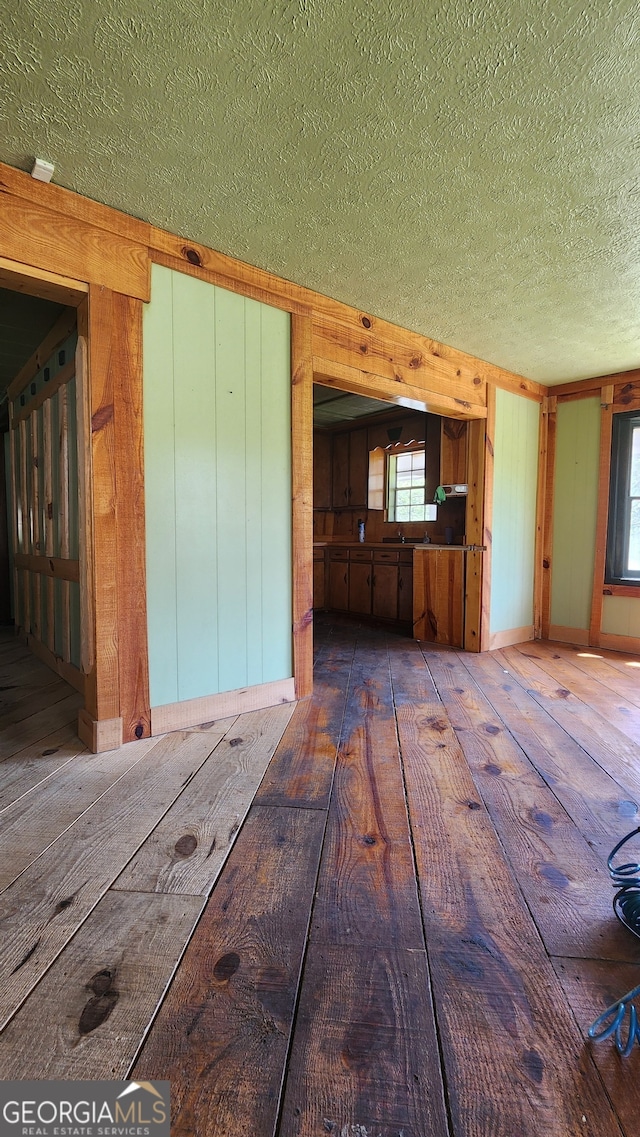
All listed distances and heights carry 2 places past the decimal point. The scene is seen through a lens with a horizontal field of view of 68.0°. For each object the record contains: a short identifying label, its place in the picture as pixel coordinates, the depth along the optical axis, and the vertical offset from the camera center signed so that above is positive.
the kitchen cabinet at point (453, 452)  4.33 +0.76
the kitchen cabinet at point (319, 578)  6.48 -0.62
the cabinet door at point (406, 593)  5.37 -0.67
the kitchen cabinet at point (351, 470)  6.16 +0.85
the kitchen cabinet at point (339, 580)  6.23 -0.62
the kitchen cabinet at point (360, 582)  5.88 -0.61
